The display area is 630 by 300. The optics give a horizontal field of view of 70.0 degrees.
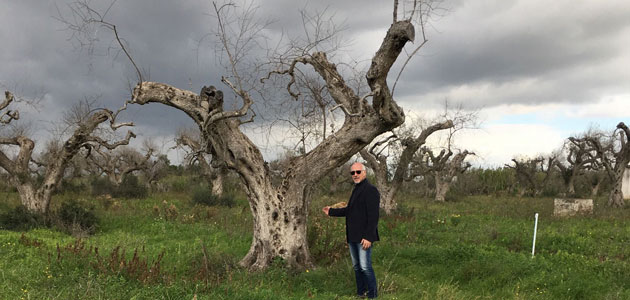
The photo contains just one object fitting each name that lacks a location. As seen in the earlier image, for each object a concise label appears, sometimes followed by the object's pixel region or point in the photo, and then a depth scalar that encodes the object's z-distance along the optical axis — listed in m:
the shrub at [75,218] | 14.63
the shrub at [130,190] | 27.23
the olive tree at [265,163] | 9.31
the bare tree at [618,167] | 24.75
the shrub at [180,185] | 34.70
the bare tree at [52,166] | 16.12
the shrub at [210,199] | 23.01
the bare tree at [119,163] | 30.70
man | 7.18
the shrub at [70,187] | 28.98
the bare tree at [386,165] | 20.17
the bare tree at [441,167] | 30.91
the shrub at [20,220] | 14.70
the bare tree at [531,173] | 37.41
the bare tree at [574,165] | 35.53
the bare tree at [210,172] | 26.88
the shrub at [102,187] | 27.97
